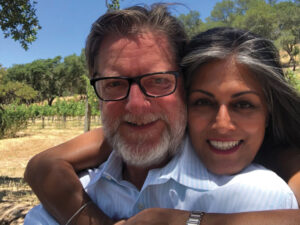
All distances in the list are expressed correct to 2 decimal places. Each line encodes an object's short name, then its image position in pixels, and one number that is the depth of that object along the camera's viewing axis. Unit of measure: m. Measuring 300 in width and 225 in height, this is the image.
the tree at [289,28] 33.22
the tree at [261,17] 34.16
